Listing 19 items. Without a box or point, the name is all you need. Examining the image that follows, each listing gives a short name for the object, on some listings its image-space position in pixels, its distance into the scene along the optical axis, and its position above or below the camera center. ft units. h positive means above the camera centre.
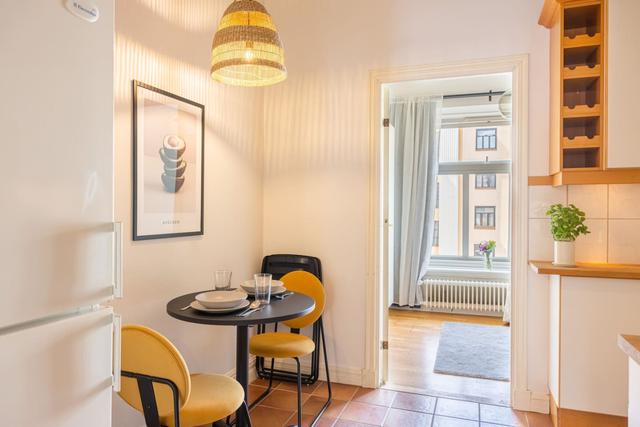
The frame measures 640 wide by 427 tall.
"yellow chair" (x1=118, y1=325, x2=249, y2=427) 5.12 -1.92
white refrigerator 3.05 -0.03
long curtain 17.22 +1.13
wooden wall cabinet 7.72 +2.32
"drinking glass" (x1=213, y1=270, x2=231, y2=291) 7.60 -1.16
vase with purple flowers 17.75 -1.48
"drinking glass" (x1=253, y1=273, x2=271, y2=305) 7.38 -1.27
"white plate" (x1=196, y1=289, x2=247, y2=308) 6.59 -1.33
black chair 10.37 -1.49
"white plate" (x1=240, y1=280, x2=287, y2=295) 7.89 -1.34
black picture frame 7.03 +0.66
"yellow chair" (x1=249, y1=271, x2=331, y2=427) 8.35 -2.52
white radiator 17.13 -3.22
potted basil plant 8.13 -0.30
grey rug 11.44 -4.03
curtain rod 16.79 +4.62
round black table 6.26 -1.50
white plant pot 8.17 -0.72
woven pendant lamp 6.42 +2.52
